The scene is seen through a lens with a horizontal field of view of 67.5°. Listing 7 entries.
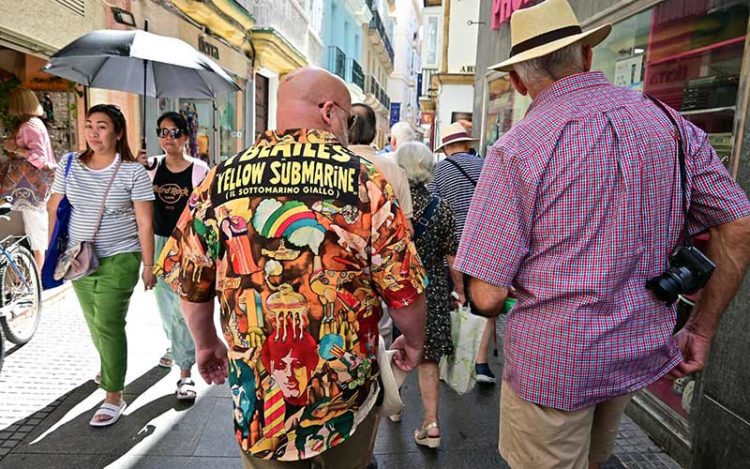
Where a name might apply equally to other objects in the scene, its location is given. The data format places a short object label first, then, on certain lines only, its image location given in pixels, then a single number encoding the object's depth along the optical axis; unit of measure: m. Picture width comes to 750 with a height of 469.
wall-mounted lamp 7.62
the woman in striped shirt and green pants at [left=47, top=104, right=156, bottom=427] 3.46
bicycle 4.68
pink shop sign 7.05
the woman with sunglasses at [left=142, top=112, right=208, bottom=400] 4.05
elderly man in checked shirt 1.73
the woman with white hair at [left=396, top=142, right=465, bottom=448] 3.44
